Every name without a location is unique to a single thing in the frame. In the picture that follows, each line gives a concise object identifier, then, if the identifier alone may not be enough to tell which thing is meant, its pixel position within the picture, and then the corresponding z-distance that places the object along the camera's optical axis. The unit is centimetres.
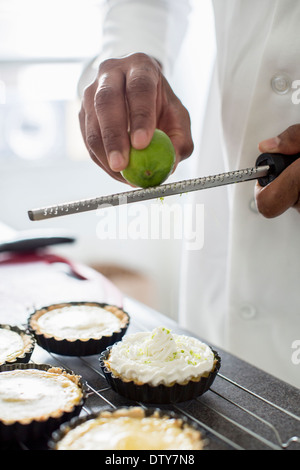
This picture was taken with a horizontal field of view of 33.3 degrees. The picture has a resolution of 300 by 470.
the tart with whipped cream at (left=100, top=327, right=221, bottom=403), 101
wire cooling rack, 88
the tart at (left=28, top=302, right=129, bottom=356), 121
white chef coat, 135
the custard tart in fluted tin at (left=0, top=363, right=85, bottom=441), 86
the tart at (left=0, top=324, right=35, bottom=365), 111
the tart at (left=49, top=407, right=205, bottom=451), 81
